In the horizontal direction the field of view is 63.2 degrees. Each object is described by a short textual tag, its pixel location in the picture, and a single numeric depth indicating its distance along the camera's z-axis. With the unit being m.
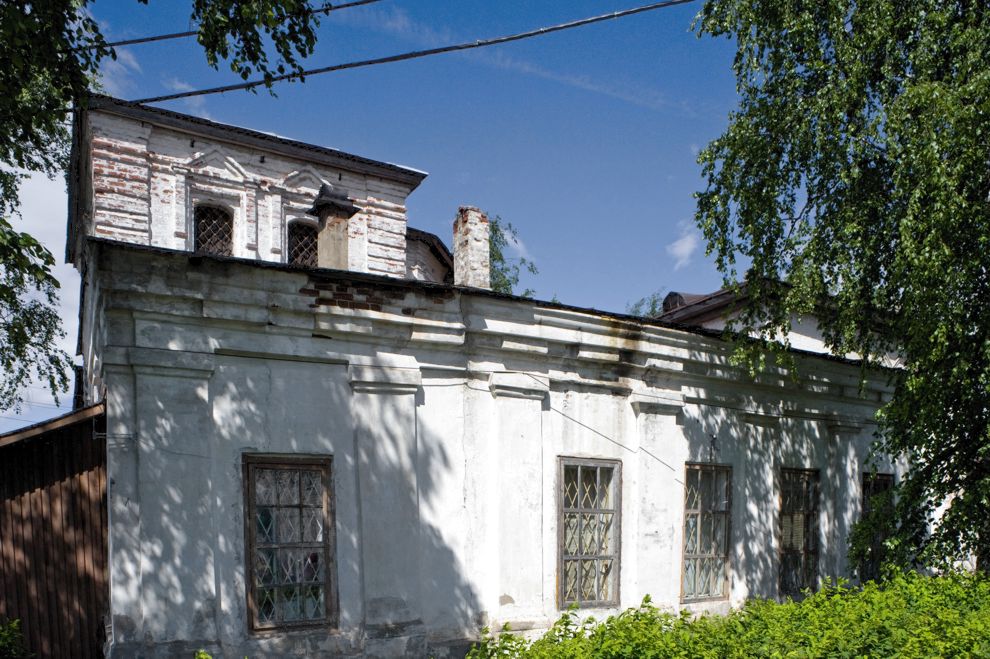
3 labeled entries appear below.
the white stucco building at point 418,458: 6.29
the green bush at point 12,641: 5.79
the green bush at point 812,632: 4.57
